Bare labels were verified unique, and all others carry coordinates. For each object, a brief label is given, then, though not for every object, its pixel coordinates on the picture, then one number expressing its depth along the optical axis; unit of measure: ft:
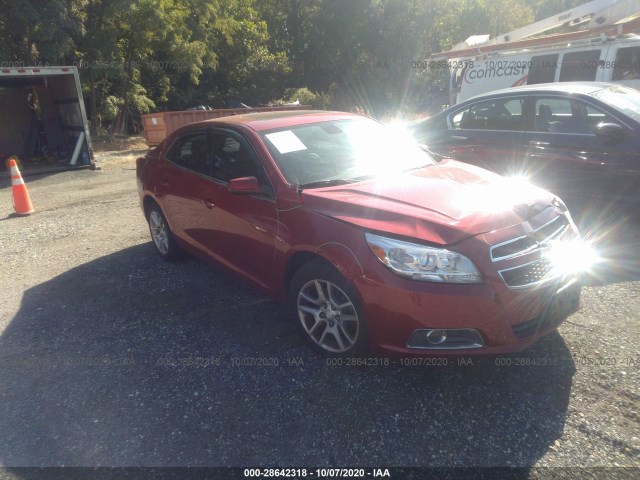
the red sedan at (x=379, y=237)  8.86
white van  26.37
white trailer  43.52
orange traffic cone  26.71
